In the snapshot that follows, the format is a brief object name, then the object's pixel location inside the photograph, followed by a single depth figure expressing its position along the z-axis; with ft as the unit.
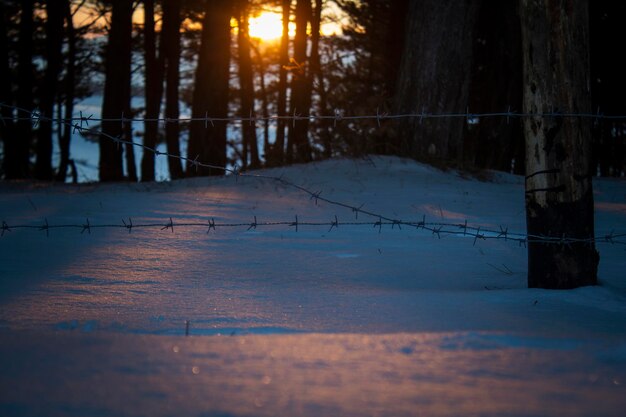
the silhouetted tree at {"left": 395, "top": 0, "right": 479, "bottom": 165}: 34.58
